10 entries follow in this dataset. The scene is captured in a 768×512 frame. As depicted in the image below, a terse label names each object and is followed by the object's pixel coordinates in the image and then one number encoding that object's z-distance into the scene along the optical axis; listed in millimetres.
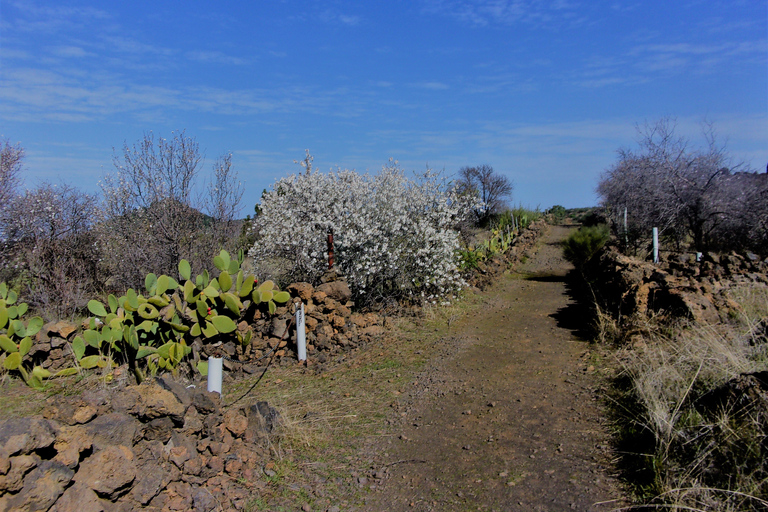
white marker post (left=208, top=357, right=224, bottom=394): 5312
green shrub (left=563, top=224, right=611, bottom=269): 17322
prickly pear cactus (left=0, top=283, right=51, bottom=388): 6438
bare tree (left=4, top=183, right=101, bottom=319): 10453
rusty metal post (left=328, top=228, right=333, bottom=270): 9258
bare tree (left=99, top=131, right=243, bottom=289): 9820
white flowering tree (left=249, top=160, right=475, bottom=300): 9734
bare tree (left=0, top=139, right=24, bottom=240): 10711
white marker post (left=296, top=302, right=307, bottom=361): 7145
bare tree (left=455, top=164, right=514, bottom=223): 39938
